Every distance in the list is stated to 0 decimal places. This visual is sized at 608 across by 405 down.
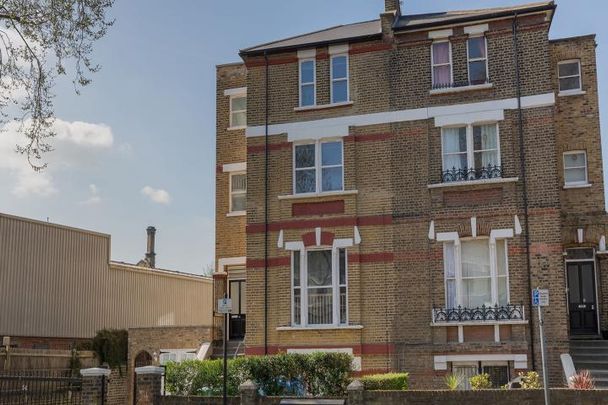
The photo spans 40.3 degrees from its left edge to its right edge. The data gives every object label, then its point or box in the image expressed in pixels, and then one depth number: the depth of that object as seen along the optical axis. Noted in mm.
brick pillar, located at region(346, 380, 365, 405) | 17953
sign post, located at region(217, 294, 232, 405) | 17750
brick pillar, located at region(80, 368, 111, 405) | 20078
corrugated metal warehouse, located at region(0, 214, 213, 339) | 31953
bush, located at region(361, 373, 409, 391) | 18922
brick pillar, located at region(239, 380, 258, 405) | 18562
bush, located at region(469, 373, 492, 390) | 19891
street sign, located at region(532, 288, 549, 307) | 16656
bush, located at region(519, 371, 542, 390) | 19656
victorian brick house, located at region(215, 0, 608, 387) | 23062
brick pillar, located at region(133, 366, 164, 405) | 19844
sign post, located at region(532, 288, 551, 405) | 15469
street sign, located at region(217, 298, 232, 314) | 17797
